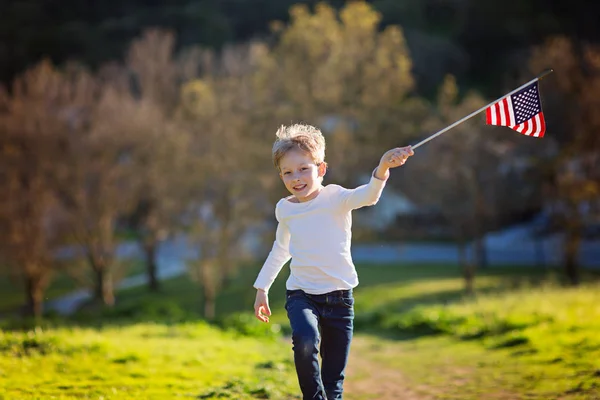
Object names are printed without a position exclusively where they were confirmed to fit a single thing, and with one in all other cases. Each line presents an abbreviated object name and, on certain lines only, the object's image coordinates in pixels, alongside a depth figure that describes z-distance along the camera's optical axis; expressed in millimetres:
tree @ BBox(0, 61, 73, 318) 19016
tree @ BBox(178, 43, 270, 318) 19078
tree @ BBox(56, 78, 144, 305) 20406
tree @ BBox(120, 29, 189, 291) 20156
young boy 4328
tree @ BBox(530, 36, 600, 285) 20938
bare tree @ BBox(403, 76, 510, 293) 20500
